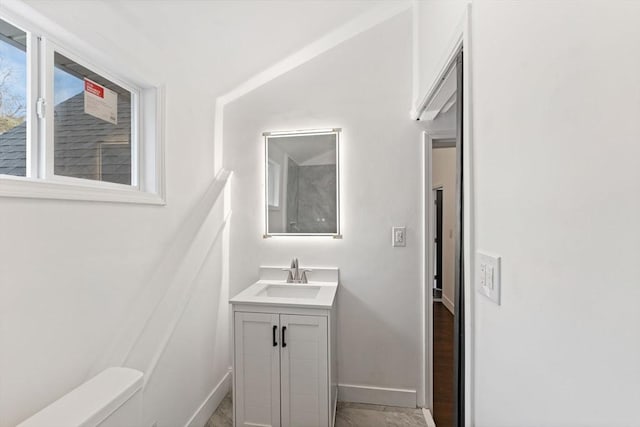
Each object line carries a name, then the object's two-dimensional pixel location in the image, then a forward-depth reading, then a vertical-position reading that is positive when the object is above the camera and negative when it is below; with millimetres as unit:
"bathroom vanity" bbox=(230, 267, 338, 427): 1668 -918
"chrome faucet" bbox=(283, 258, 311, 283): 2105 -473
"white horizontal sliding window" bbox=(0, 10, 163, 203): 924 +364
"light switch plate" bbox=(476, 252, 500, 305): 784 -189
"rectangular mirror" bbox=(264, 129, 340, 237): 2164 +242
